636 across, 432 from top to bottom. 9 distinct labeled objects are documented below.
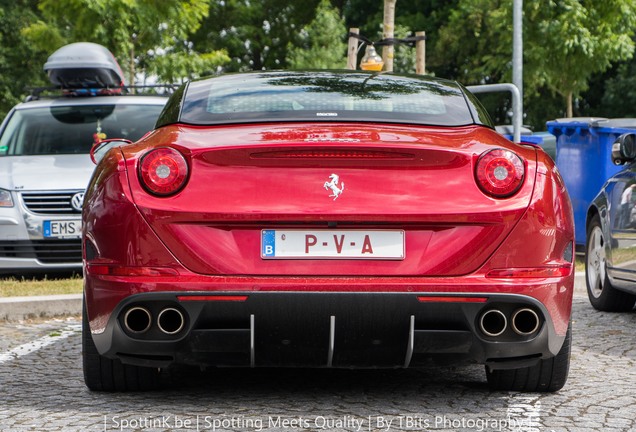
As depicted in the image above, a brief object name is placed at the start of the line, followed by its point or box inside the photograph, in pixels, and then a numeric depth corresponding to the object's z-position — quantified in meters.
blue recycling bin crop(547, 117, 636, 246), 13.99
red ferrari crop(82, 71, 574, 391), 4.82
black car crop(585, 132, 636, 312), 8.38
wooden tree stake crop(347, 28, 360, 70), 22.41
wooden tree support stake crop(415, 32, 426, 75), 22.65
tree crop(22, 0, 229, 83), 22.75
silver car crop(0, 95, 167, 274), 10.43
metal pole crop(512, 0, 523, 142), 24.38
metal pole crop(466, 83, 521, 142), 13.11
